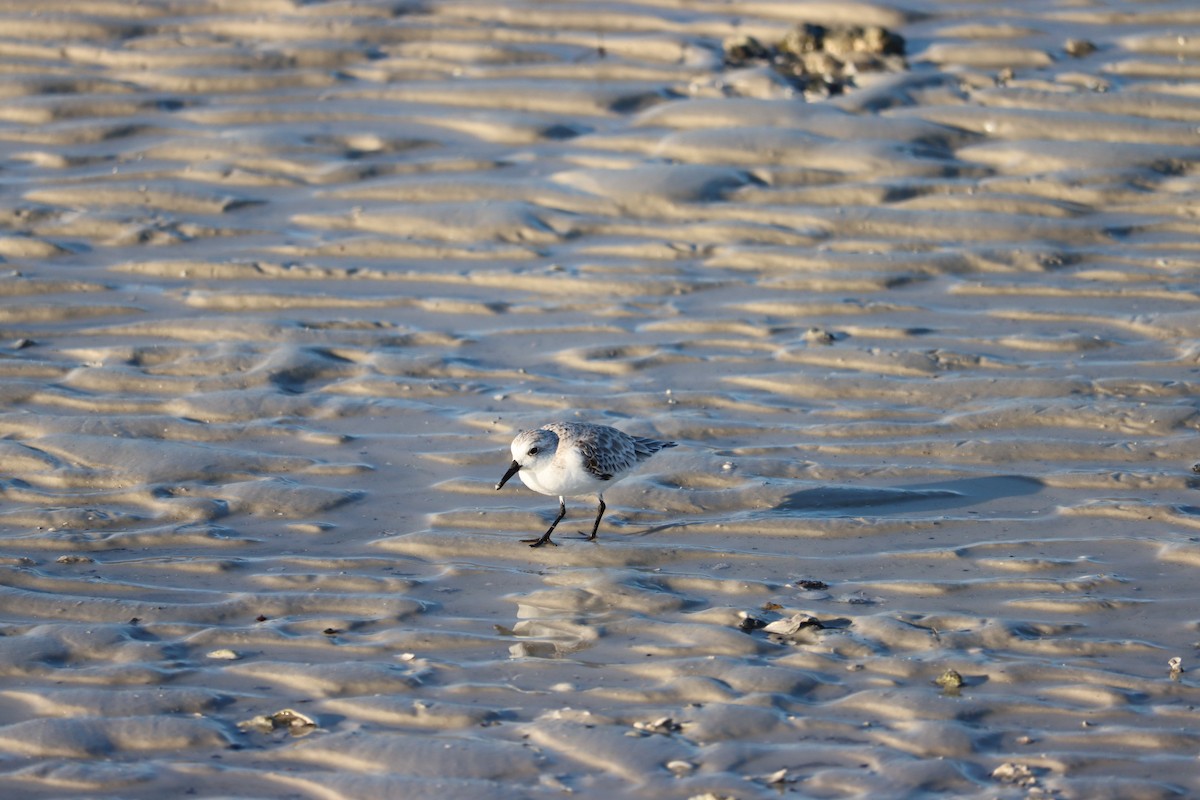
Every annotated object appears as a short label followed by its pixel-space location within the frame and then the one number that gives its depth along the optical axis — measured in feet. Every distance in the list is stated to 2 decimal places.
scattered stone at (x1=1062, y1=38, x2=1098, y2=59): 66.28
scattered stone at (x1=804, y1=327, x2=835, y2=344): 48.84
